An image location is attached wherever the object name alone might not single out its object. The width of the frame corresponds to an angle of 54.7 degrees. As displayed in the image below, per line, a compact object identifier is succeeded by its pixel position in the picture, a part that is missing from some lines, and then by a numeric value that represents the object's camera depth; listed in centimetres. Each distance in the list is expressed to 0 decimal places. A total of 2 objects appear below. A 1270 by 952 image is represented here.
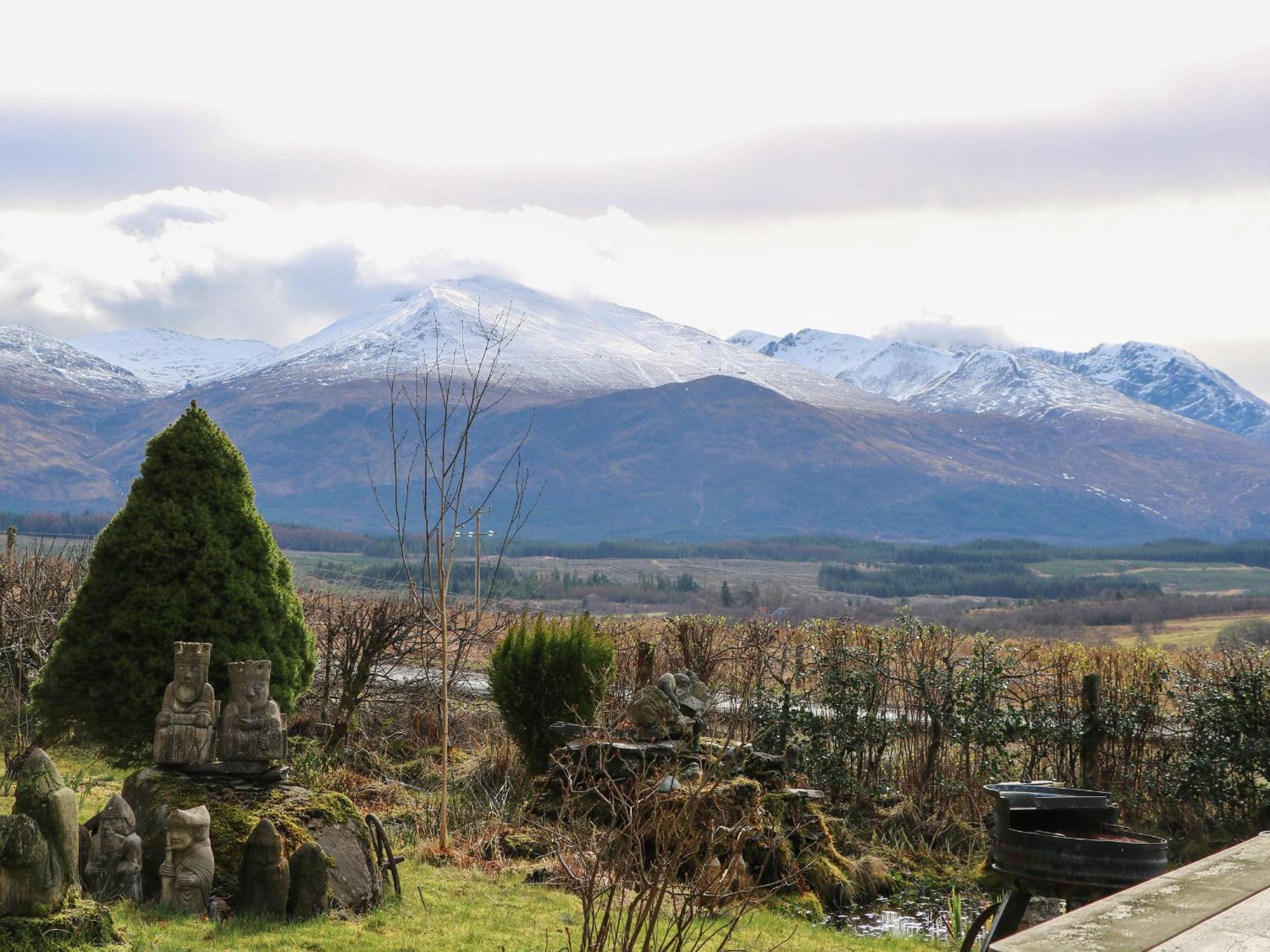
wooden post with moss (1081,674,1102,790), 1274
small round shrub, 1295
